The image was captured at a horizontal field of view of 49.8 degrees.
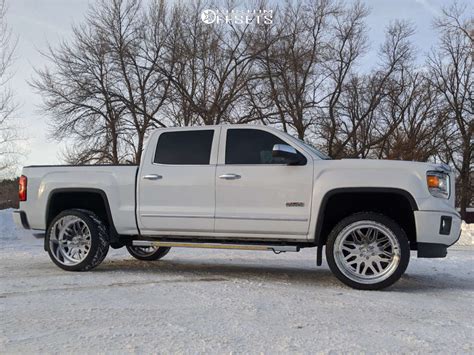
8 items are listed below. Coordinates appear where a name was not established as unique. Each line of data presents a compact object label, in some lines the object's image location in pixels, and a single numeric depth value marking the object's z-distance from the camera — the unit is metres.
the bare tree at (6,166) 20.03
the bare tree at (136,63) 26.53
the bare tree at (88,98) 26.15
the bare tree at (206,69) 26.98
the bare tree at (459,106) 35.47
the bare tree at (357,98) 31.50
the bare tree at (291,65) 28.08
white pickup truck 5.71
